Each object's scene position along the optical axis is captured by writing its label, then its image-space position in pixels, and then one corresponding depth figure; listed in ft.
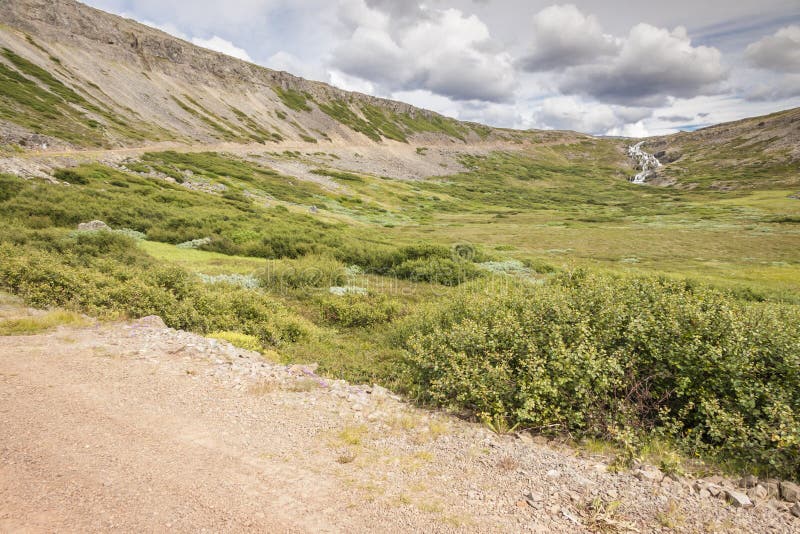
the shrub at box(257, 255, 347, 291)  68.13
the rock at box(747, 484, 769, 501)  20.26
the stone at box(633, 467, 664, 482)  21.36
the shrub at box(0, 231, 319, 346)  40.47
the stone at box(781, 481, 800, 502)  19.84
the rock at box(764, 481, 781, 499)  20.29
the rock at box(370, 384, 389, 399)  31.51
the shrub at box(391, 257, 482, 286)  84.53
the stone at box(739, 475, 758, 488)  21.21
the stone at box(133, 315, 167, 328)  38.36
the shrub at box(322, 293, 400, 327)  57.00
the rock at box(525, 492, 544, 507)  19.48
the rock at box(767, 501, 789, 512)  19.29
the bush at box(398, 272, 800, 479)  23.56
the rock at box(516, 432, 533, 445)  25.58
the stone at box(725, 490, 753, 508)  19.49
